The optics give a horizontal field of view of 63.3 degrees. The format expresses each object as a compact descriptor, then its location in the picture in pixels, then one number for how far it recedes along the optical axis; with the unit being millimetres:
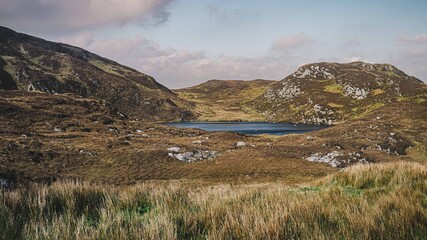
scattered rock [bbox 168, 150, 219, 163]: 35656
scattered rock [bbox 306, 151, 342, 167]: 37247
